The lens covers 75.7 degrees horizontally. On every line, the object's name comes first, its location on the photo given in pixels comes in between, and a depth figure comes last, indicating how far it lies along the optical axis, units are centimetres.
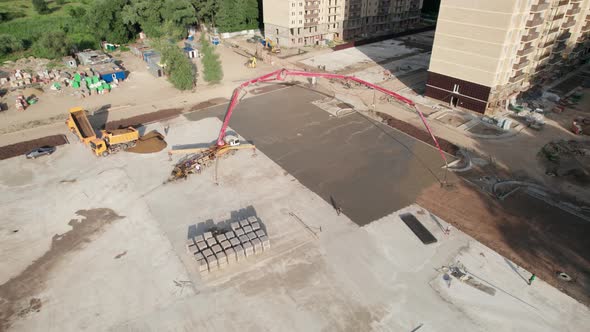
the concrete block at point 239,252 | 3023
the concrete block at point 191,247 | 3052
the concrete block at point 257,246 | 3086
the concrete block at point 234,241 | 3075
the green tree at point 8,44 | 7856
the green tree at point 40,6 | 10194
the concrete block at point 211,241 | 3074
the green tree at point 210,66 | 6450
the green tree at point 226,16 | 9212
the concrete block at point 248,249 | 3053
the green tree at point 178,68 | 6150
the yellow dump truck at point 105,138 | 4409
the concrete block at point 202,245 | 3033
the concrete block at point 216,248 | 2995
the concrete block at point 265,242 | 3112
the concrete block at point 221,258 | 2957
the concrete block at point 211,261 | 2923
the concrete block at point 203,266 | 2907
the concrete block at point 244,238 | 3112
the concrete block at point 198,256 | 2945
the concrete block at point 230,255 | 2997
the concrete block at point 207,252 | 2973
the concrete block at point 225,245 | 3041
